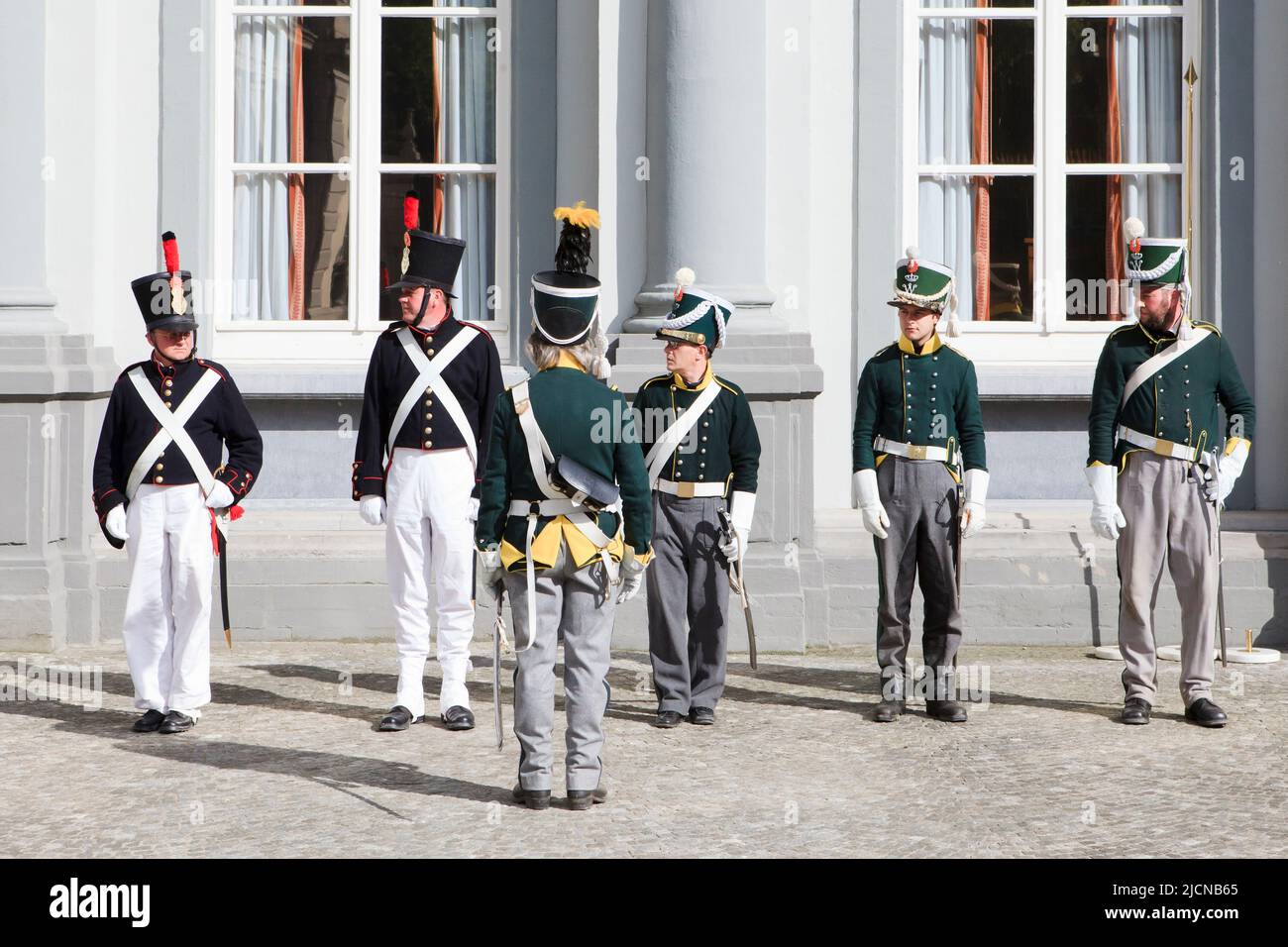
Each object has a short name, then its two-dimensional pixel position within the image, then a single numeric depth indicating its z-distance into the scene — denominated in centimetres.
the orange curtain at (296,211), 1928
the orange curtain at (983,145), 1897
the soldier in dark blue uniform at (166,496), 1333
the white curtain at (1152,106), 1883
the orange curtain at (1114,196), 1887
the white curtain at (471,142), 1916
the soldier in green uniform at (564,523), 1082
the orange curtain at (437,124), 1919
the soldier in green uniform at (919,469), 1371
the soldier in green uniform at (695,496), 1359
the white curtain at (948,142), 1900
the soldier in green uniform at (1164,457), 1355
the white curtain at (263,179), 1922
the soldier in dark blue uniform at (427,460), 1338
